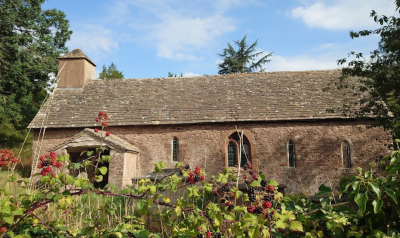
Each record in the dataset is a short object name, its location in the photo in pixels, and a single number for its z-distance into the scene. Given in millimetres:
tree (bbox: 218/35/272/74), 40625
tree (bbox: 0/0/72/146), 24578
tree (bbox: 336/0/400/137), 11008
